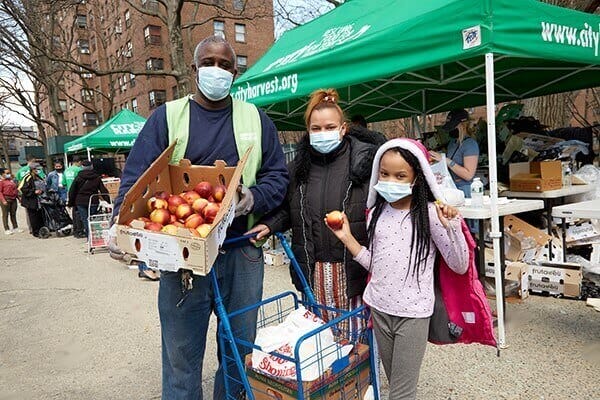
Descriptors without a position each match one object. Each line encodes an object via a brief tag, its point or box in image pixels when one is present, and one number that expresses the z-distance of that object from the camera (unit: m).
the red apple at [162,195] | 1.98
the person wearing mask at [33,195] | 11.40
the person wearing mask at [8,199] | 12.21
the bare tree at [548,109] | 10.55
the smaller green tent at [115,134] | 11.68
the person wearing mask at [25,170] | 11.96
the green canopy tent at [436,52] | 3.43
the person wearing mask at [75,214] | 11.27
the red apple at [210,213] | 1.82
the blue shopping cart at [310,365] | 1.73
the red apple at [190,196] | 1.91
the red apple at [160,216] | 1.82
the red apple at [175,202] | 1.91
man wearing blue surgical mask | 2.06
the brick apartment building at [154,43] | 32.38
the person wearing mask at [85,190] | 10.02
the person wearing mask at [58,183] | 12.14
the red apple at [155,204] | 1.90
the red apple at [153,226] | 1.74
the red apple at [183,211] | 1.85
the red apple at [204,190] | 1.95
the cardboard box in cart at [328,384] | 1.73
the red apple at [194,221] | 1.79
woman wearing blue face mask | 2.35
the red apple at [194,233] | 1.65
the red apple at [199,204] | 1.86
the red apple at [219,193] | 1.92
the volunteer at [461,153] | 5.11
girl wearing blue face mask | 2.07
